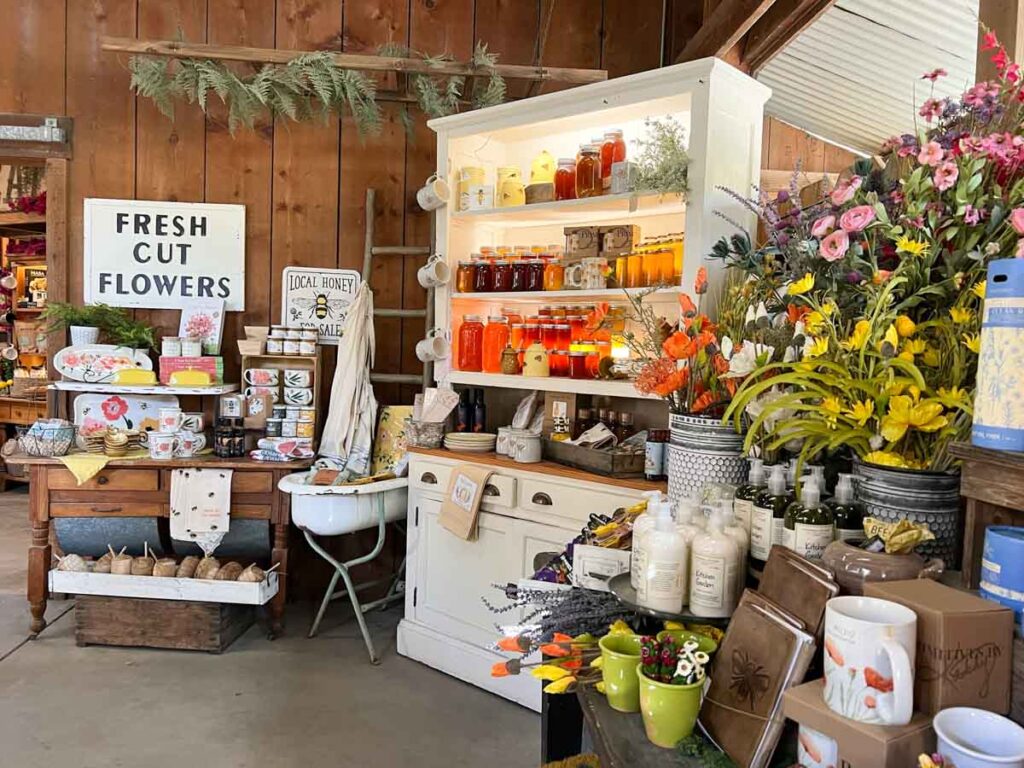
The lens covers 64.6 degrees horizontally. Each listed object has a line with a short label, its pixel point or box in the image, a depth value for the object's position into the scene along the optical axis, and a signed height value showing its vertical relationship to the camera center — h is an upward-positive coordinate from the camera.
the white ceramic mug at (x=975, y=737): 0.82 -0.41
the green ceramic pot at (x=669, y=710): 1.10 -0.50
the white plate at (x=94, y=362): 3.63 -0.19
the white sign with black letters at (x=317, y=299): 3.93 +0.14
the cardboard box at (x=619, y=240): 3.01 +0.38
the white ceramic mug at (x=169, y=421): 3.61 -0.43
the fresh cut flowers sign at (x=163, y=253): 3.85 +0.33
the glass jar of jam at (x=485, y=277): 3.39 +0.25
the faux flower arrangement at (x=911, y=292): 1.30 +0.10
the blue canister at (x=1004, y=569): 0.99 -0.27
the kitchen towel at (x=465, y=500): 3.07 -0.63
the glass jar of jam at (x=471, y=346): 3.45 -0.05
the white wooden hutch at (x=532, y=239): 2.70 +0.39
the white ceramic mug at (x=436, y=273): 3.38 +0.26
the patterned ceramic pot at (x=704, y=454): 1.69 -0.23
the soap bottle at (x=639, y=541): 1.36 -0.34
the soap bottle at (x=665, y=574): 1.31 -0.38
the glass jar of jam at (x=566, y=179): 3.14 +0.62
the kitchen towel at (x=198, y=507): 3.46 -0.78
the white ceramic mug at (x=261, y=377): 3.78 -0.23
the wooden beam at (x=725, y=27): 3.03 +1.27
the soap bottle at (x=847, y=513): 1.33 -0.27
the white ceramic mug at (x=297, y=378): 3.70 -0.23
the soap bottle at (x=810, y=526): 1.30 -0.29
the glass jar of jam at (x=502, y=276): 3.34 +0.25
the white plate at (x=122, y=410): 3.84 -0.42
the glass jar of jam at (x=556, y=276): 3.19 +0.25
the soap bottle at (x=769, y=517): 1.37 -0.29
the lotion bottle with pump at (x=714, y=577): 1.29 -0.37
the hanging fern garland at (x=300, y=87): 3.30 +1.02
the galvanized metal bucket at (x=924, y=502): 1.30 -0.24
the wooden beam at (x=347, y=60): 3.23 +1.09
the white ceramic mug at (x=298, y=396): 3.71 -0.31
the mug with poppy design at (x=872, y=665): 0.90 -0.36
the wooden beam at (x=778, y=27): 3.10 +1.29
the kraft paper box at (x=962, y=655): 0.92 -0.34
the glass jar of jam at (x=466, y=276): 3.42 +0.25
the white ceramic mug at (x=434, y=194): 3.37 +0.58
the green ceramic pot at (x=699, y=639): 1.20 -0.44
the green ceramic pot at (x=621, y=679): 1.20 -0.51
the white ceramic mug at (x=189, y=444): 3.60 -0.54
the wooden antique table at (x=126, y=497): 3.47 -0.75
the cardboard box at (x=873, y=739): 0.88 -0.43
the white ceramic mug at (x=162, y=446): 3.53 -0.54
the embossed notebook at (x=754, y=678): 1.04 -0.45
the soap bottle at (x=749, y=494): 1.46 -0.27
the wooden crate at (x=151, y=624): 3.41 -1.27
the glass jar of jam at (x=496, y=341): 3.39 -0.02
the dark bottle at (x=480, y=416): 3.46 -0.34
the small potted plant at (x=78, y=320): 3.67 +0.00
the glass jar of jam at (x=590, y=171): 3.04 +0.63
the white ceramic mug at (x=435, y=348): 3.41 -0.06
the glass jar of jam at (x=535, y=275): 3.25 +0.25
